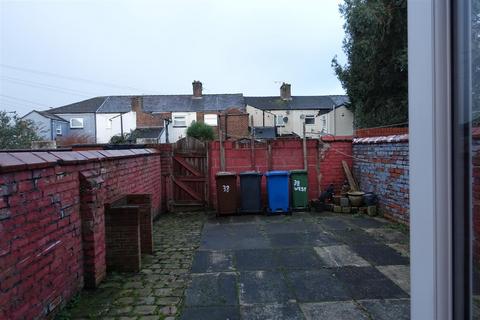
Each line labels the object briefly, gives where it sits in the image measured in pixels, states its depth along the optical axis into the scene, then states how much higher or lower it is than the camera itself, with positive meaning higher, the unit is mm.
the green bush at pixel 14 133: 17881 +1324
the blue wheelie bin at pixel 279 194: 9352 -985
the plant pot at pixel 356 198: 9125 -1117
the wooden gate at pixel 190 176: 10453 -553
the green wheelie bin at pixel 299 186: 9453 -819
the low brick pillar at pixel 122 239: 5203 -1117
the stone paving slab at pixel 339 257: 5355 -1567
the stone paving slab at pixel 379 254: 5355 -1554
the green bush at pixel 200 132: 31000 +1987
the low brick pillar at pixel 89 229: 4551 -854
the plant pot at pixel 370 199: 8906 -1116
